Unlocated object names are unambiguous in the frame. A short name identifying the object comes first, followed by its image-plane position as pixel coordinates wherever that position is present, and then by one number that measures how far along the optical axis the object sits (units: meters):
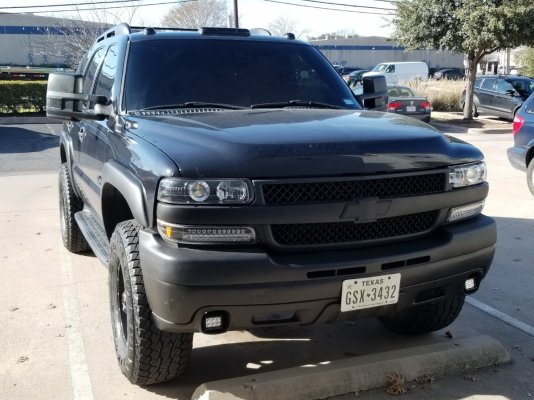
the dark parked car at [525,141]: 8.21
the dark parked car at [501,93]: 19.80
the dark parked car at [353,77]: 24.94
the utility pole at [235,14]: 28.77
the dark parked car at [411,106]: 16.88
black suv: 2.69
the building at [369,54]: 66.81
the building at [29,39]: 36.47
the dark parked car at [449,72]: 45.38
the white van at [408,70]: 34.67
